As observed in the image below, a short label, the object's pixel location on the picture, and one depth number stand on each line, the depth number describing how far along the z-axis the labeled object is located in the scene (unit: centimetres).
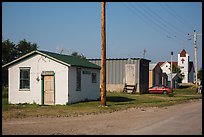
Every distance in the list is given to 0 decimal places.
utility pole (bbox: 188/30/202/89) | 5060
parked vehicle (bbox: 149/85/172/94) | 5134
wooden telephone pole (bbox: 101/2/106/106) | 2334
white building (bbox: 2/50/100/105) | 2512
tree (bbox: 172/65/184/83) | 10434
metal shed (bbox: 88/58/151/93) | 4734
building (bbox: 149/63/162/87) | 5858
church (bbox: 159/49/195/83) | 12500
